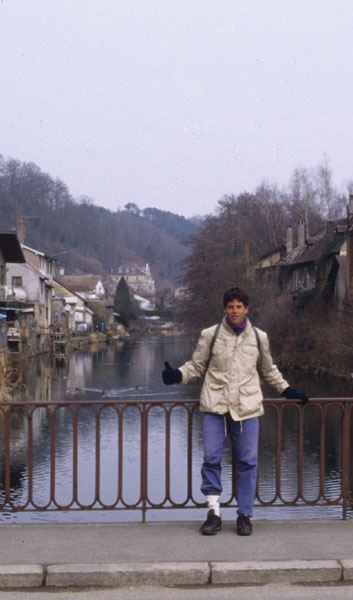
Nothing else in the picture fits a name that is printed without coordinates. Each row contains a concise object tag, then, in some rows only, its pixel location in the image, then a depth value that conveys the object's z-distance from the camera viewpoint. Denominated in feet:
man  23.39
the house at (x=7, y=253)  167.73
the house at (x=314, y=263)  154.92
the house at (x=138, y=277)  603.67
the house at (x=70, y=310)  291.34
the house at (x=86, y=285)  395.71
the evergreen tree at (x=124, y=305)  434.71
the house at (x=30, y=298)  189.57
